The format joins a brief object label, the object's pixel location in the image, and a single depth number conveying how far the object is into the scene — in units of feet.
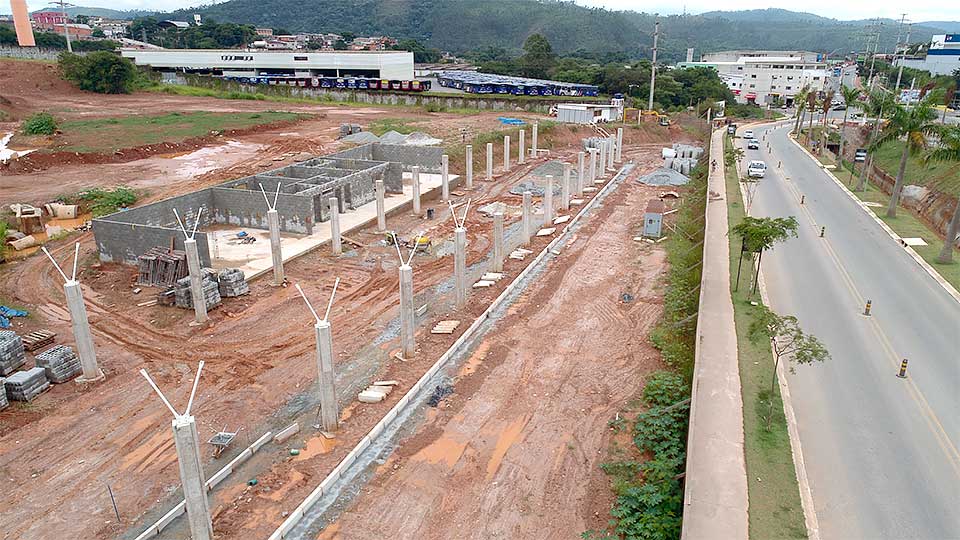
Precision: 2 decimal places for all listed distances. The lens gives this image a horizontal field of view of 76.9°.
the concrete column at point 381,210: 91.25
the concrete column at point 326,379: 41.93
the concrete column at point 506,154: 141.29
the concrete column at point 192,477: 31.71
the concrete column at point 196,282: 58.08
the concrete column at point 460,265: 63.72
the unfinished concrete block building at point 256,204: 74.95
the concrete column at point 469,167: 122.29
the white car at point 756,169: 138.72
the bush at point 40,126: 154.71
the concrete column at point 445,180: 114.91
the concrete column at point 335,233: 81.15
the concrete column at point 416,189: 101.76
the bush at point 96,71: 231.91
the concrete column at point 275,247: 70.69
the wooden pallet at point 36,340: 56.59
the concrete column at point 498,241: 75.10
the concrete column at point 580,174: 120.12
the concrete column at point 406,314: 52.75
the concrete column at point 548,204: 96.68
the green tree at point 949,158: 78.12
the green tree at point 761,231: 65.77
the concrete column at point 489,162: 129.28
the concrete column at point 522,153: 150.88
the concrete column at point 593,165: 131.23
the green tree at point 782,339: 44.32
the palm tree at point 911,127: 95.45
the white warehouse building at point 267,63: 313.73
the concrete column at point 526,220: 85.51
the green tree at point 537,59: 377.69
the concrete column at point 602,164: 142.41
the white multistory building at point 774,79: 370.94
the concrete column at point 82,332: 48.49
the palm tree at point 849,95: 164.29
